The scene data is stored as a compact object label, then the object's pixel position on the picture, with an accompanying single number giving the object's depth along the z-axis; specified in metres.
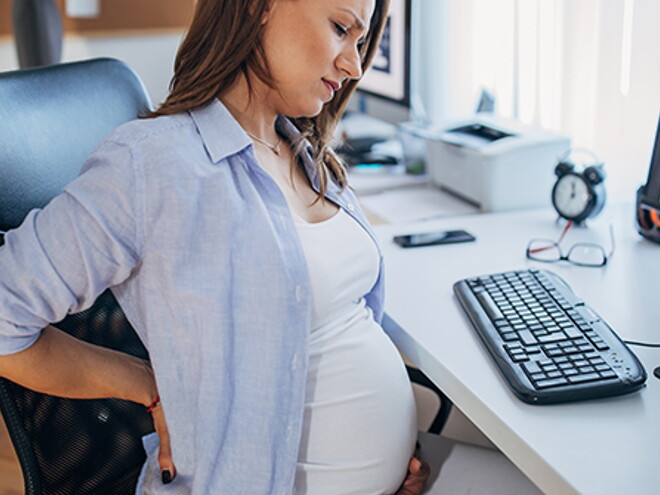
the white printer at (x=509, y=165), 1.85
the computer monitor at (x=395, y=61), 2.20
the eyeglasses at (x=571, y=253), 1.47
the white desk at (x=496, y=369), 0.85
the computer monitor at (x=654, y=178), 1.38
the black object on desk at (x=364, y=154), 2.42
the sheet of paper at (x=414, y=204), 1.91
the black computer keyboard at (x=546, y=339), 0.96
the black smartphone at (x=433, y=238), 1.59
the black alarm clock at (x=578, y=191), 1.64
